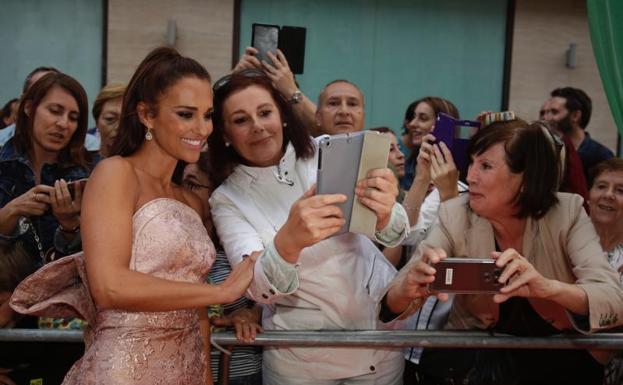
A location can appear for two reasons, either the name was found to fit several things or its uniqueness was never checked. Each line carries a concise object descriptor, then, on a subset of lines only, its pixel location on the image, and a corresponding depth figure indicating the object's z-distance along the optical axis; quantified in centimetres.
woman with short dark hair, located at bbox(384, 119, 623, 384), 241
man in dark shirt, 504
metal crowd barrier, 232
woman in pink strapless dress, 195
